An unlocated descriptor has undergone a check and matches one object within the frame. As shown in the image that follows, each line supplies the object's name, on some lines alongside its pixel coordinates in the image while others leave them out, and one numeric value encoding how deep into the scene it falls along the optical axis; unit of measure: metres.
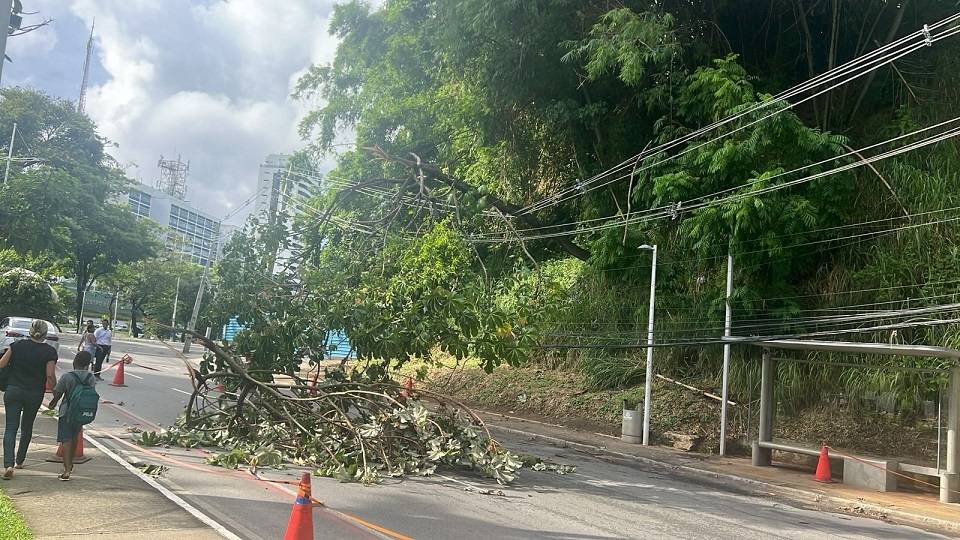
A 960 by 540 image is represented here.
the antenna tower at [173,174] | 146.65
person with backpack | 7.95
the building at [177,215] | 112.25
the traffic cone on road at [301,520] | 5.58
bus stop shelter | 13.69
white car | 20.46
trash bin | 20.42
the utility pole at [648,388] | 19.92
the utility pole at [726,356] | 18.42
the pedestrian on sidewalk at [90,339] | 18.89
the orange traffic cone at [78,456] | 8.75
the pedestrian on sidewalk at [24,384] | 7.86
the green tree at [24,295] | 32.62
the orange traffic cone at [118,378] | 19.51
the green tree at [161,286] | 71.75
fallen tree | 10.52
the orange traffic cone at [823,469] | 15.62
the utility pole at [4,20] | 7.65
